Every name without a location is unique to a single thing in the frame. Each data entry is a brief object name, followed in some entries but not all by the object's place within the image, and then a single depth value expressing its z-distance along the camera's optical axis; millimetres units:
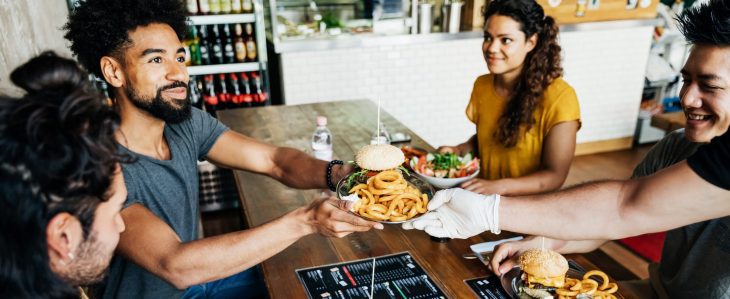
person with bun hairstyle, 866
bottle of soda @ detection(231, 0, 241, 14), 3994
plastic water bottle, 2459
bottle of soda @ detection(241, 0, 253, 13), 4043
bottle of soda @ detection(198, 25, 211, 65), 4059
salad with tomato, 2149
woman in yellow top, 2268
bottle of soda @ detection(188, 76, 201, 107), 3934
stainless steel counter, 4215
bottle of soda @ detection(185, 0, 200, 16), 3880
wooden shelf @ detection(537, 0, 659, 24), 4738
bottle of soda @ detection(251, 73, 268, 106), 4215
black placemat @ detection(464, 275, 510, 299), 1477
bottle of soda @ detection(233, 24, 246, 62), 4116
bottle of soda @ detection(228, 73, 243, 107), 4219
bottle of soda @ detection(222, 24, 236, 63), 4113
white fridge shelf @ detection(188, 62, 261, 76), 3953
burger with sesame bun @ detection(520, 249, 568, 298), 1395
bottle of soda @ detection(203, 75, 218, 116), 4117
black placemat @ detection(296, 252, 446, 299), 1475
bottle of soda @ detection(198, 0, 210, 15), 3963
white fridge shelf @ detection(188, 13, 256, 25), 3811
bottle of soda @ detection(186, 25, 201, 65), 4016
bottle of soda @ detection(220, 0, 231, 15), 4008
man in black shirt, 1356
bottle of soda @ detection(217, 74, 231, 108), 4195
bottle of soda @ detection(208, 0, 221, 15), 3951
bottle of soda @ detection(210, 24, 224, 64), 4102
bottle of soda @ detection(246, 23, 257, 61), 4152
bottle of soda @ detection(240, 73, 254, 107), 4223
